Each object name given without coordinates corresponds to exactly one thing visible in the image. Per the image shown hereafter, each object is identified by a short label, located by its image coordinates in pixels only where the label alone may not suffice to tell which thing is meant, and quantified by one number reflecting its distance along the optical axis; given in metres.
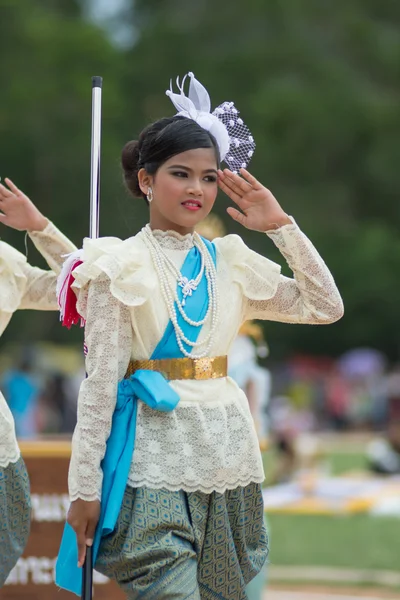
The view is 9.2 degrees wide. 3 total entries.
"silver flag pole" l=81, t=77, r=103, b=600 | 8.60
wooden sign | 12.27
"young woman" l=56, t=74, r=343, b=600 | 7.75
